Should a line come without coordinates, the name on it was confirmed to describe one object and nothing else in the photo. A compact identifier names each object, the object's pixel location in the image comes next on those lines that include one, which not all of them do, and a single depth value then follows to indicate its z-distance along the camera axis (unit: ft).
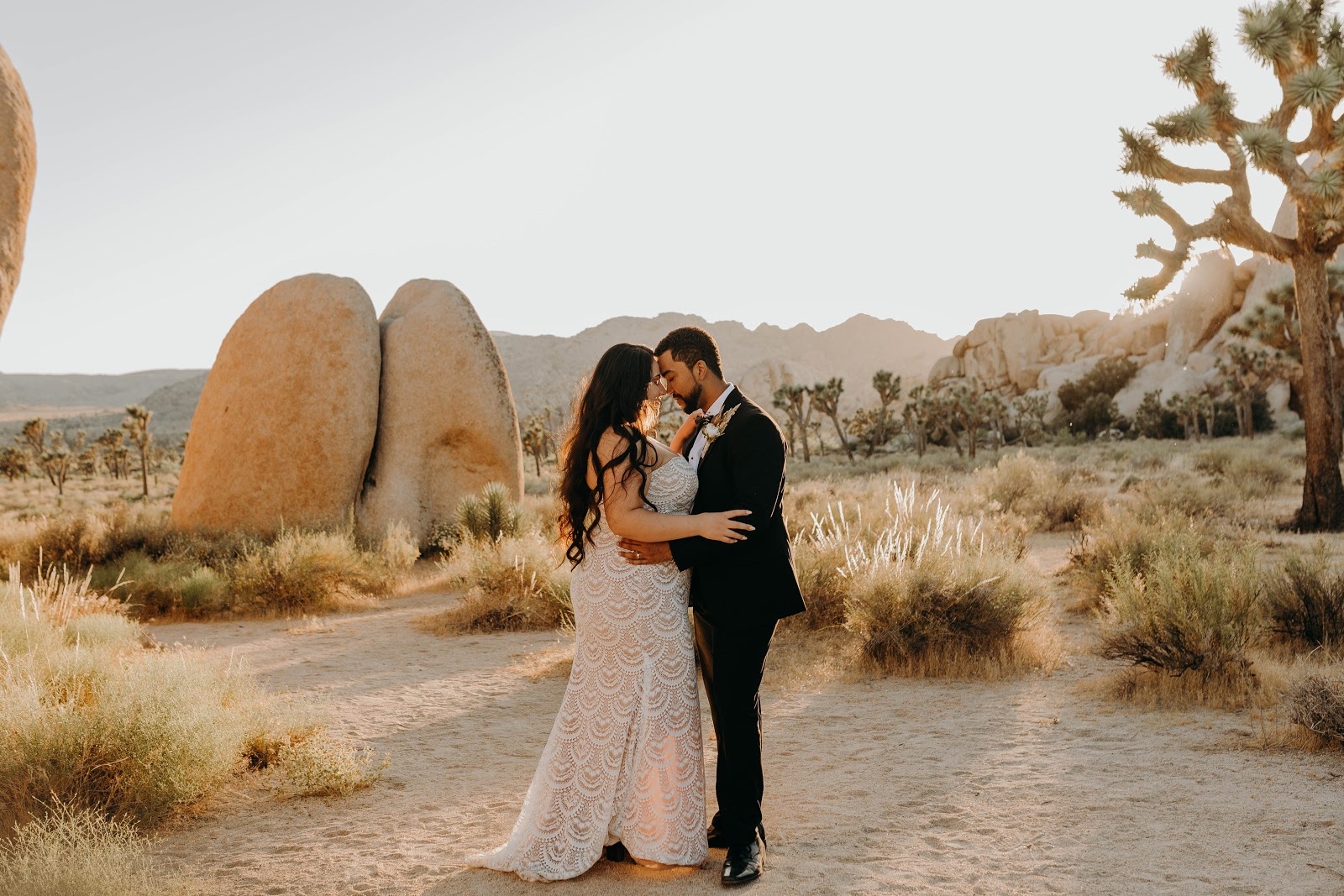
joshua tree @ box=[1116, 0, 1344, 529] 41.60
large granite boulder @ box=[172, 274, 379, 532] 42.73
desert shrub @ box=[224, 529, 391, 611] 36.04
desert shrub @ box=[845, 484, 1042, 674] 24.35
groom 12.51
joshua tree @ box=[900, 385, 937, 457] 142.20
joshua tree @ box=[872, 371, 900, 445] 146.92
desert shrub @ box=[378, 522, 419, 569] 41.37
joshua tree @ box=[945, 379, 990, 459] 136.05
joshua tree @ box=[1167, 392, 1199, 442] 131.23
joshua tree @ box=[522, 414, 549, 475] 163.63
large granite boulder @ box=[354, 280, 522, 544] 46.14
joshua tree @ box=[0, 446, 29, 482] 147.54
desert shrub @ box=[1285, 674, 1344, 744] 16.49
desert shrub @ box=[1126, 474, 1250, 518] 45.52
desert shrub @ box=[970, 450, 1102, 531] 51.62
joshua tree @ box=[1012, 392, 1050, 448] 164.25
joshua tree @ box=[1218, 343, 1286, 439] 118.52
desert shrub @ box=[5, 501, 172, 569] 39.75
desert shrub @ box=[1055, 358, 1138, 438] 164.04
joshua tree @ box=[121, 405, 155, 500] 115.85
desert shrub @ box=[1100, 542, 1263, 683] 20.68
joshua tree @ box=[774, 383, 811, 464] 146.00
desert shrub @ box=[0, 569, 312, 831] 14.90
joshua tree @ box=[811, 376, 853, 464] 143.84
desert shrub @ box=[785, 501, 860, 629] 29.12
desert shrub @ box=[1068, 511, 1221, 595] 29.17
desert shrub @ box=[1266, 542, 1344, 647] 23.03
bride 12.78
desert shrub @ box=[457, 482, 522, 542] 43.88
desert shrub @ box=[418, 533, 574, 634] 32.30
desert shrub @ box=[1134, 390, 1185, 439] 143.84
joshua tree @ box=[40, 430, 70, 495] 124.65
